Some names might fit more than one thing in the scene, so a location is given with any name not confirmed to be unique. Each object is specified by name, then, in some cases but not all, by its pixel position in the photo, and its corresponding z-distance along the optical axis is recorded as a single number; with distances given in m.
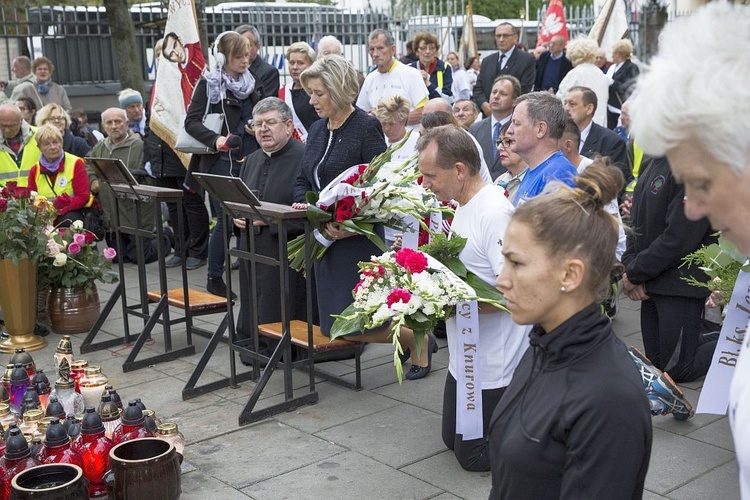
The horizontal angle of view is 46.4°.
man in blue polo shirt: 4.77
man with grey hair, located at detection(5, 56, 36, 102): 12.93
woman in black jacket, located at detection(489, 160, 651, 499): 2.12
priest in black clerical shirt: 6.12
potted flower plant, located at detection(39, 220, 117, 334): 7.32
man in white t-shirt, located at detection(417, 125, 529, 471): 4.36
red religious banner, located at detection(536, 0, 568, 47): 12.50
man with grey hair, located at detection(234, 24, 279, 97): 8.46
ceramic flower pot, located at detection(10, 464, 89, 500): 3.63
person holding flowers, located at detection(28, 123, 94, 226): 8.52
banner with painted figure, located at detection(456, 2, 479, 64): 16.64
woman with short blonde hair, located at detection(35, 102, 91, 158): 10.03
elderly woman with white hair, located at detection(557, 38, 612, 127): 9.12
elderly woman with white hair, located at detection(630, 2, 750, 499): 1.57
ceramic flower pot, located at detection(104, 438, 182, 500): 3.94
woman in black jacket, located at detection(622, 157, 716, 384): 5.39
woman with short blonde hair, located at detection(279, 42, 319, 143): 8.41
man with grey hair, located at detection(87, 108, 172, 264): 9.88
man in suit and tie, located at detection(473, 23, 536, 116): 10.38
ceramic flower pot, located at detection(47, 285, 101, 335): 7.37
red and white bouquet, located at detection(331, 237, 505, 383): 4.13
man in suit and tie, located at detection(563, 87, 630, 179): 6.92
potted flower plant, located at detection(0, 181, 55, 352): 6.82
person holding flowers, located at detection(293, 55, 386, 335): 5.66
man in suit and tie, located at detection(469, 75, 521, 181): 7.55
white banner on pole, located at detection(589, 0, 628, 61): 12.48
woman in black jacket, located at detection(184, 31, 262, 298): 7.62
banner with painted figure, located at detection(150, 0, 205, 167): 9.24
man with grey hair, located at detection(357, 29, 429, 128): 8.84
